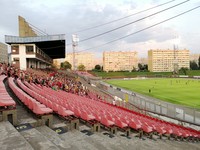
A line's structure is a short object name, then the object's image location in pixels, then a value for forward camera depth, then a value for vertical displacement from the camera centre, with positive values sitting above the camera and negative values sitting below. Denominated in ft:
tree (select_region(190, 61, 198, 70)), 412.15 +10.69
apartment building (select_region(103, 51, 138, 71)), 490.82 +16.43
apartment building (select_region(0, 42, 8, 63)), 336.30 +43.23
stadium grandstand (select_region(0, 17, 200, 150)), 10.38 -5.70
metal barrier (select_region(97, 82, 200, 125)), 39.29 -11.67
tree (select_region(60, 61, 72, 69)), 359.71 +12.43
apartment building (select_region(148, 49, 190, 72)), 482.67 +21.82
